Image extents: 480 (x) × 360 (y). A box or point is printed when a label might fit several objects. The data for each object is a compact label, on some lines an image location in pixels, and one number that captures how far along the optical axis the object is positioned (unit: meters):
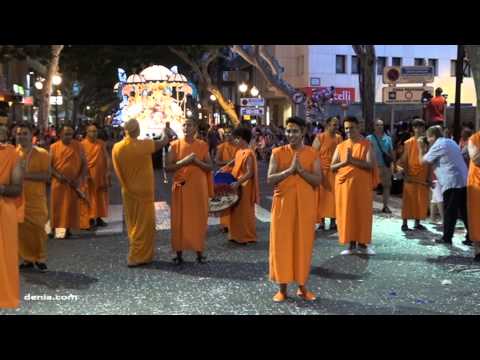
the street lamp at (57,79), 28.59
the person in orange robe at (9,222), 5.26
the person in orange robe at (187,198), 7.79
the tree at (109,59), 35.78
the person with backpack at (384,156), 11.27
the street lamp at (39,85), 29.50
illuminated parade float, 21.73
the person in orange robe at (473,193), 7.49
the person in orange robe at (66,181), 9.55
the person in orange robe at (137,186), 7.52
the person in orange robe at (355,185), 8.12
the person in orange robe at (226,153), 10.59
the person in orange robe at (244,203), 9.16
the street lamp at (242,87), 37.59
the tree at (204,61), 31.50
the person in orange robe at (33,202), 7.19
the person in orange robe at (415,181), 10.02
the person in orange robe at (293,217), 6.07
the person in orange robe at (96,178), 10.72
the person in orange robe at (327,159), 10.17
